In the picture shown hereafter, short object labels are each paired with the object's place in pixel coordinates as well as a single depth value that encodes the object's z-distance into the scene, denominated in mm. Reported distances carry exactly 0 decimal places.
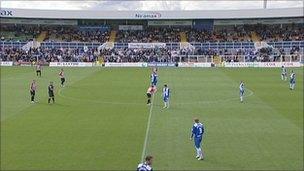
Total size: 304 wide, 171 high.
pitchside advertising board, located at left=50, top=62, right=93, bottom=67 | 74562
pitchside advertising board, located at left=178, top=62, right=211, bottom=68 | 73725
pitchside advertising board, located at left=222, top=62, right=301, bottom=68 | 70250
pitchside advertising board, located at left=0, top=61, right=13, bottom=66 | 74438
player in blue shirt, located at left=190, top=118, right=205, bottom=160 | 18766
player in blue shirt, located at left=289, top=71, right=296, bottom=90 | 41281
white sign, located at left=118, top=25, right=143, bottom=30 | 92688
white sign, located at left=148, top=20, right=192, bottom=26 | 92688
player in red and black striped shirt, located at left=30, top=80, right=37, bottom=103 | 33094
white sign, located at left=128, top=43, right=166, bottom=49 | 84812
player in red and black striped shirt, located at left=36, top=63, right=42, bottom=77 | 54119
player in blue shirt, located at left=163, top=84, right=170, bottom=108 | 30723
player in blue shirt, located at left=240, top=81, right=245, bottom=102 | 33972
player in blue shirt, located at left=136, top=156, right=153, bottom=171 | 12328
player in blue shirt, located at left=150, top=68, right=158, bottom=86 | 39906
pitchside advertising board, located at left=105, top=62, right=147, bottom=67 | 74625
